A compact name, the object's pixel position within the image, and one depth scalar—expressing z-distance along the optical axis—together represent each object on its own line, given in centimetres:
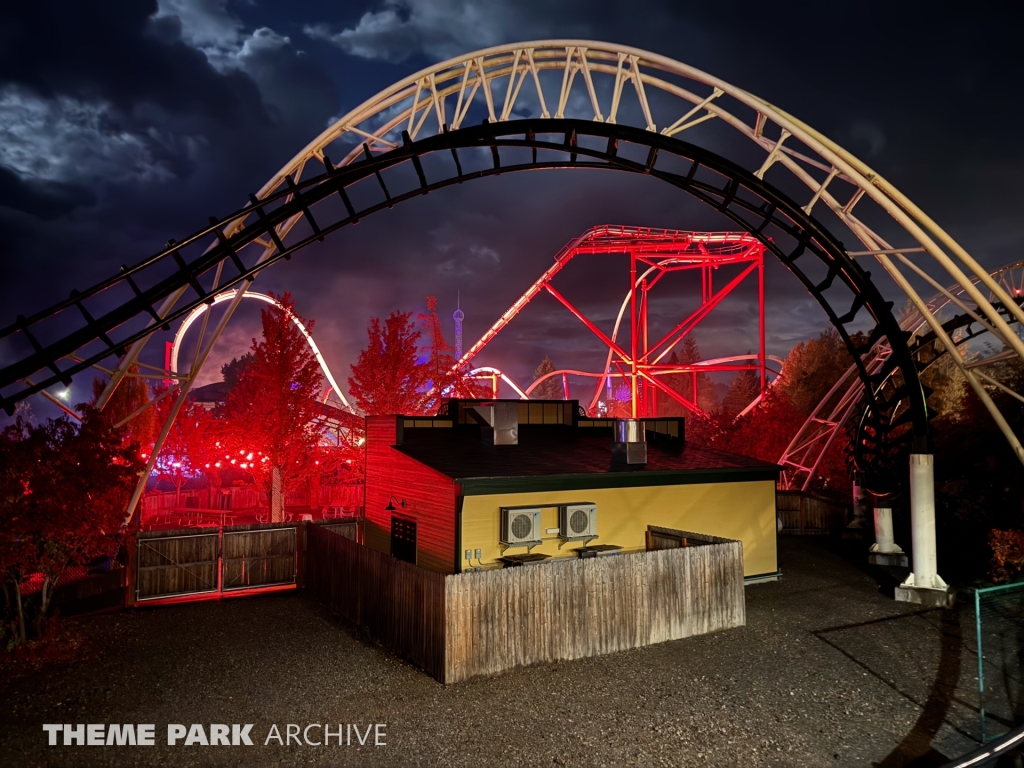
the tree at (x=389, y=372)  3047
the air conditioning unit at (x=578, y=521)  1443
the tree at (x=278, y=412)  2525
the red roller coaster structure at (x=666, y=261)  3338
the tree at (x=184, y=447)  3325
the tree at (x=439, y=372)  3441
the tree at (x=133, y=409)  3209
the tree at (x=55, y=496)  1114
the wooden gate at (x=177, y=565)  1552
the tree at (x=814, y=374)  3816
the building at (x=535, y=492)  1373
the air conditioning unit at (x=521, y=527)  1362
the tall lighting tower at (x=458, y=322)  6671
